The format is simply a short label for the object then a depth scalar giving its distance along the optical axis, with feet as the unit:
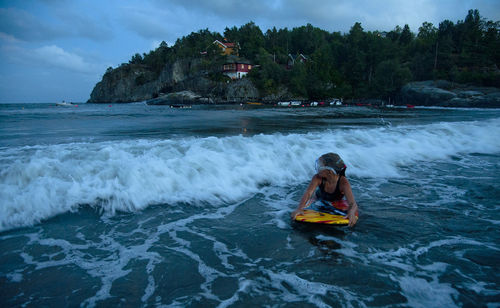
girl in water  16.28
